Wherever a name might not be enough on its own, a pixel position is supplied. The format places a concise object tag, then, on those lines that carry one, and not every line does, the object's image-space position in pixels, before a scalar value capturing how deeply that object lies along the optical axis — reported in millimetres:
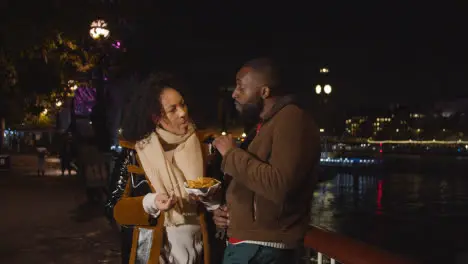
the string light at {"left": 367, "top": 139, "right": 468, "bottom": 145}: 122188
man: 2877
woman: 3855
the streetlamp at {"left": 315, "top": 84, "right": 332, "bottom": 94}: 23178
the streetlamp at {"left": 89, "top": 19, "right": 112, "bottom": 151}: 17109
